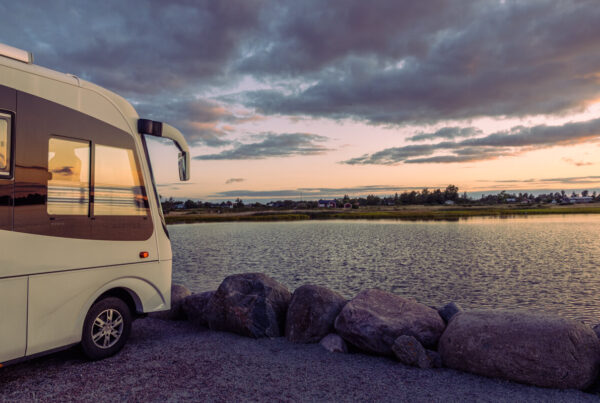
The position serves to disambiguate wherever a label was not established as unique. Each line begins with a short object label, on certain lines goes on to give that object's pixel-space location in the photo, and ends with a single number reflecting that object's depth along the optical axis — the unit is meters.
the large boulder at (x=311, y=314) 8.47
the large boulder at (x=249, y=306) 8.86
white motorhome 5.77
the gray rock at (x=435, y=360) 7.04
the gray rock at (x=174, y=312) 10.67
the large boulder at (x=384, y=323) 7.59
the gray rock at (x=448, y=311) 8.73
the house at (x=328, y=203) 185.01
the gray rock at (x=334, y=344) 7.93
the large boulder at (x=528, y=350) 6.13
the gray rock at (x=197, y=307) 10.13
